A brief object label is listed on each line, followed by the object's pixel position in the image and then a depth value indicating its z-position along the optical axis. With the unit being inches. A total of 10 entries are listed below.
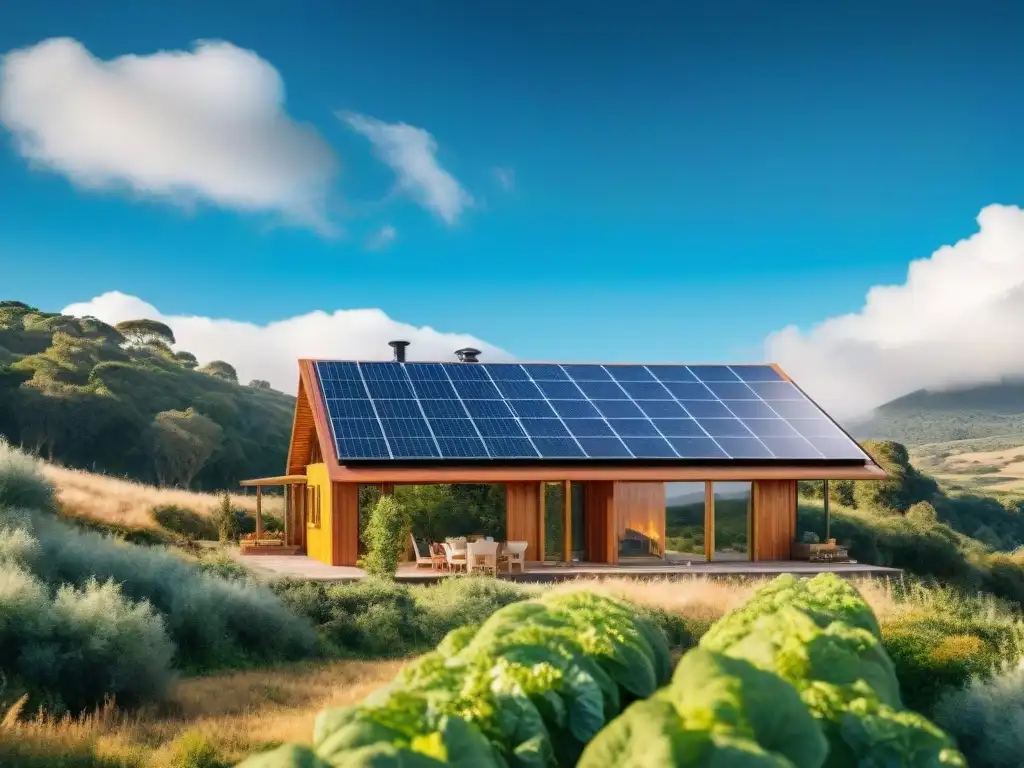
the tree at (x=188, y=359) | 2885.1
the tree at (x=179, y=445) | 1959.9
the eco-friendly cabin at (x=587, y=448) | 808.3
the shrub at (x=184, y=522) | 1038.6
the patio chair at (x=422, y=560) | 802.8
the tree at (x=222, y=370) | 3053.6
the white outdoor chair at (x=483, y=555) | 760.3
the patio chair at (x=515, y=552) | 772.0
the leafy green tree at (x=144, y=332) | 2812.5
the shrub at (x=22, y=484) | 568.7
